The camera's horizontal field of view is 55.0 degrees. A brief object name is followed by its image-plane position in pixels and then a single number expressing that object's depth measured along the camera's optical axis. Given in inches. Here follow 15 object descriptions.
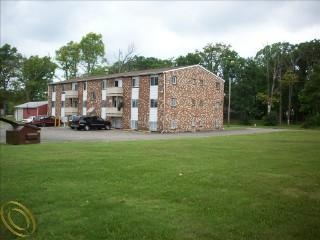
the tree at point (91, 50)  2378.4
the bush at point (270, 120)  1855.0
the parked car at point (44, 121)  1590.1
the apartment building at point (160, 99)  1339.6
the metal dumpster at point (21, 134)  716.1
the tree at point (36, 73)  2520.9
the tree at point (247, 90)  2091.8
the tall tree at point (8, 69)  2438.5
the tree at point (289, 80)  1926.6
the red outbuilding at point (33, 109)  2067.8
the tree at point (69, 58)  2399.0
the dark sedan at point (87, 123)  1338.5
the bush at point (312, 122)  1650.0
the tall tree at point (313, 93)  1705.7
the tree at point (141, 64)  2354.4
